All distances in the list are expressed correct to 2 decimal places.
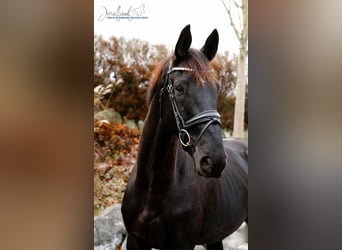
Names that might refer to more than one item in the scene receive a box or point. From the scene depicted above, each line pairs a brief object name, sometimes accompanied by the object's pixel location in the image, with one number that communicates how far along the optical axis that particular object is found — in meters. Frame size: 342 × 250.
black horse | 1.94
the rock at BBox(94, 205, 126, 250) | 2.17
